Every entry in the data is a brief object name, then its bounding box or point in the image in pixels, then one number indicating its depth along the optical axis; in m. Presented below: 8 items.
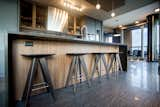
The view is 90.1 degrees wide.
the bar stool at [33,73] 1.11
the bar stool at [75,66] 1.61
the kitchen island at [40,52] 1.19
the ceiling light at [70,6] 3.14
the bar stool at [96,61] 2.13
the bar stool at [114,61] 2.58
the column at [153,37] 4.98
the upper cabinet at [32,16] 2.89
